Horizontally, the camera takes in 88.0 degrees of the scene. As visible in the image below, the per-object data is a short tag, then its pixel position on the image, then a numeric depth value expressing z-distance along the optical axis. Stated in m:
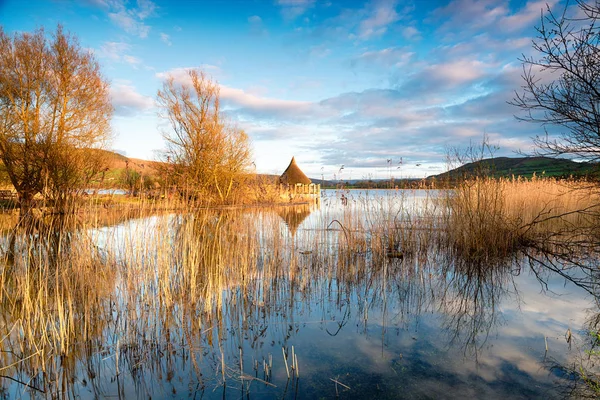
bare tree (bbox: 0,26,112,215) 13.45
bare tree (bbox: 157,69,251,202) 18.81
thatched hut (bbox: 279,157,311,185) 34.45
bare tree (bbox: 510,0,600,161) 4.78
